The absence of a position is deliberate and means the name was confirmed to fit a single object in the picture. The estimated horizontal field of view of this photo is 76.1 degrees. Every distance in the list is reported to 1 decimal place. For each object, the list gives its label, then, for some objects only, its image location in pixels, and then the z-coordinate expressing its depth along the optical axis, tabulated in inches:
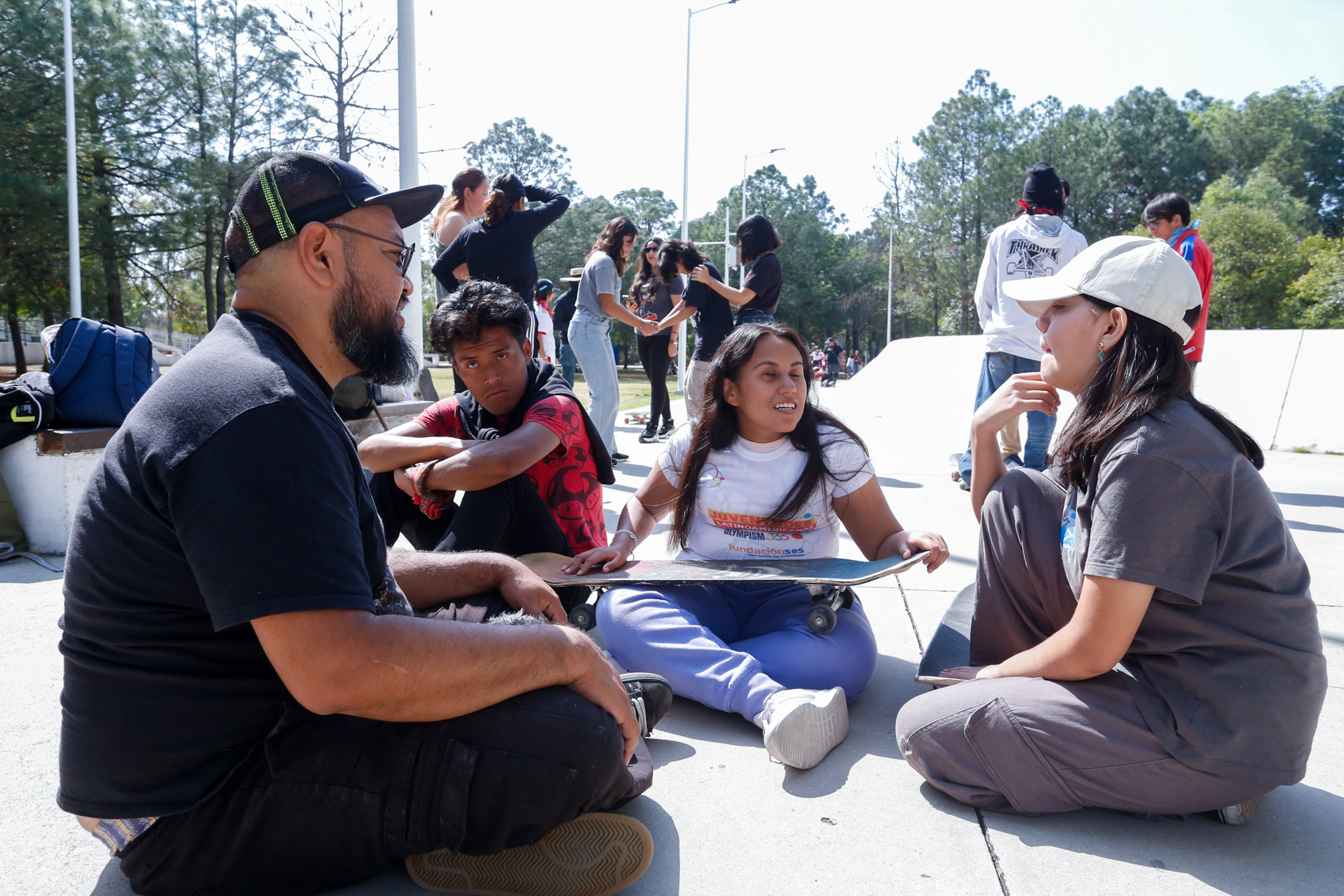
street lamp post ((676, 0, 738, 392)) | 760.3
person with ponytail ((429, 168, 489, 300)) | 236.2
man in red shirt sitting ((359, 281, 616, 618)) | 124.3
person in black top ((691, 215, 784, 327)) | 258.1
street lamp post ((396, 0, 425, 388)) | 321.1
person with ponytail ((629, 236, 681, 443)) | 339.3
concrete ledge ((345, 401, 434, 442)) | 233.5
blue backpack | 179.9
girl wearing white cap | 71.1
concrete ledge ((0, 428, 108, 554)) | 174.4
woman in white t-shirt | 103.8
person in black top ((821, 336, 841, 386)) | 1532.2
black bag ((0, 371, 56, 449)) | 174.2
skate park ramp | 371.2
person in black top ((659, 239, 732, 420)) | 268.1
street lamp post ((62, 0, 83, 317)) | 687.7
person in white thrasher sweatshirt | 226.4
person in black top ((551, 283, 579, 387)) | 345.4
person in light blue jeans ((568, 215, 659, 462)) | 270.5
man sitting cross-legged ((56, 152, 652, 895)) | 50.8
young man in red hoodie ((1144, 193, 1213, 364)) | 235.9
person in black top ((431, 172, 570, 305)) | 213.5
